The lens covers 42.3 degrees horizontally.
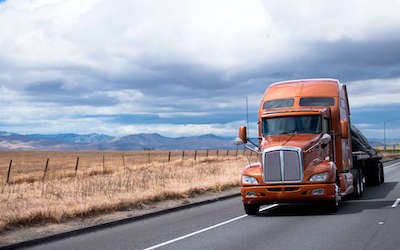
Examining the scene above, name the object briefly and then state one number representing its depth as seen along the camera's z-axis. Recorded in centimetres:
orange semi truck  1339
